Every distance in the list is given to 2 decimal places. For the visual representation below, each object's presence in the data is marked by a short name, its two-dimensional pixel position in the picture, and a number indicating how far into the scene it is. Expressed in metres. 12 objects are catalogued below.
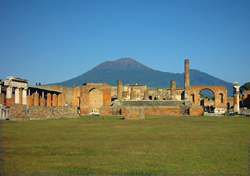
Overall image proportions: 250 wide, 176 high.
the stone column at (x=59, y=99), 53.07
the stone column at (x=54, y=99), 49.13
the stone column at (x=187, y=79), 45.67
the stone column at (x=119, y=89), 43.56
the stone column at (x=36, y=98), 42.04
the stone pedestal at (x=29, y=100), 42.13
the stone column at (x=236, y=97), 43.00
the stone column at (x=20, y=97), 37.16
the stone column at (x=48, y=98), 46.72
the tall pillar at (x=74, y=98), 57.53
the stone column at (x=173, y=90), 46.53
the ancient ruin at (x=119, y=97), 30.78
